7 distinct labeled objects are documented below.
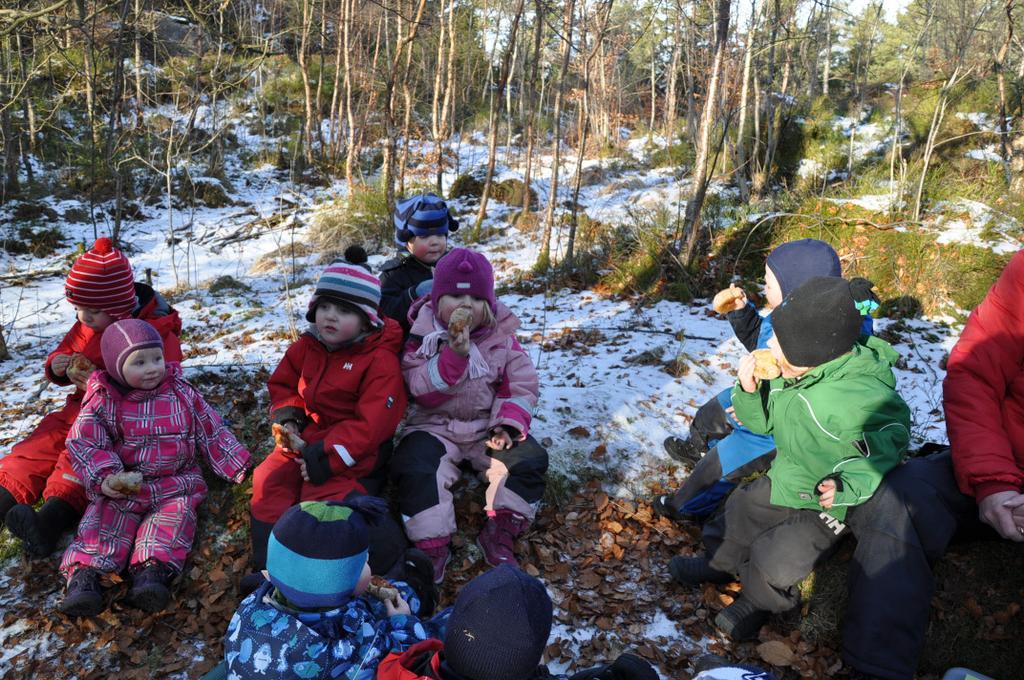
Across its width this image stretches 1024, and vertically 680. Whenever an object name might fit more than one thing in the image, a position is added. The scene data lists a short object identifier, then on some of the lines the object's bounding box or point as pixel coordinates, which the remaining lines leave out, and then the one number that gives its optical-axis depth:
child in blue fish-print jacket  1.78
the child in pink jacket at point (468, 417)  2.96
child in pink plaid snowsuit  2.68
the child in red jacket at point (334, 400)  2.89
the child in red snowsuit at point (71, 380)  2.94
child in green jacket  2.38
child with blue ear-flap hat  4.04
